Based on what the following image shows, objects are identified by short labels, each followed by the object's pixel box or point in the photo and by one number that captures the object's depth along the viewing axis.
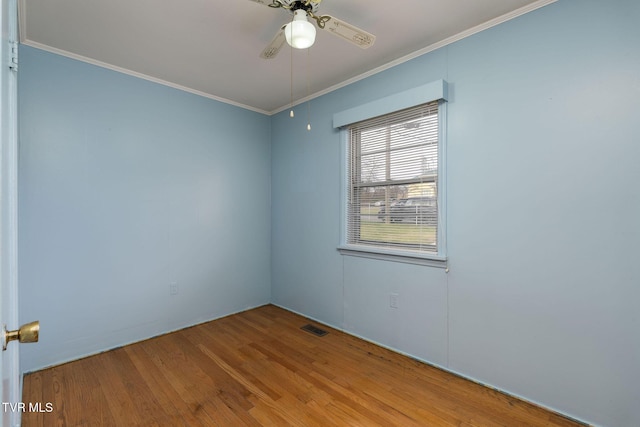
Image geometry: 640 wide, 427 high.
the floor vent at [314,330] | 3.03
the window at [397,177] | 2.39
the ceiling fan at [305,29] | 1.58
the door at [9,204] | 0.88
